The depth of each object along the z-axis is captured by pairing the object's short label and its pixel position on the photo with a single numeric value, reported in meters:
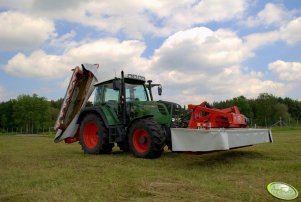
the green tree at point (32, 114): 74.69
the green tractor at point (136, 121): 8.61
